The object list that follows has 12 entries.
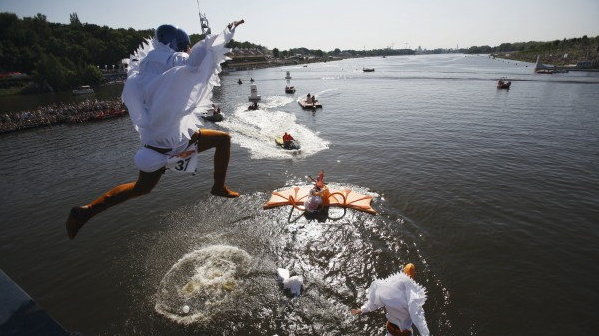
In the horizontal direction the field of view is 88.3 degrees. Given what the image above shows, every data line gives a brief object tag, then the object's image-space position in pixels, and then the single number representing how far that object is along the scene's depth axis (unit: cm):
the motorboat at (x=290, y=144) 2664
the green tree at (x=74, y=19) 12412
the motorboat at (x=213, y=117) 3847
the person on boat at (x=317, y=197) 1602
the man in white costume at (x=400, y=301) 532
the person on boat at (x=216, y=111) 3853
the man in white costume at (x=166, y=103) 392
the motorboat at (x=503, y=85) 5588
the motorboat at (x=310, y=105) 4438
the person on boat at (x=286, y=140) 2666
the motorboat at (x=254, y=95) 5019
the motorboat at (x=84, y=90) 7105
